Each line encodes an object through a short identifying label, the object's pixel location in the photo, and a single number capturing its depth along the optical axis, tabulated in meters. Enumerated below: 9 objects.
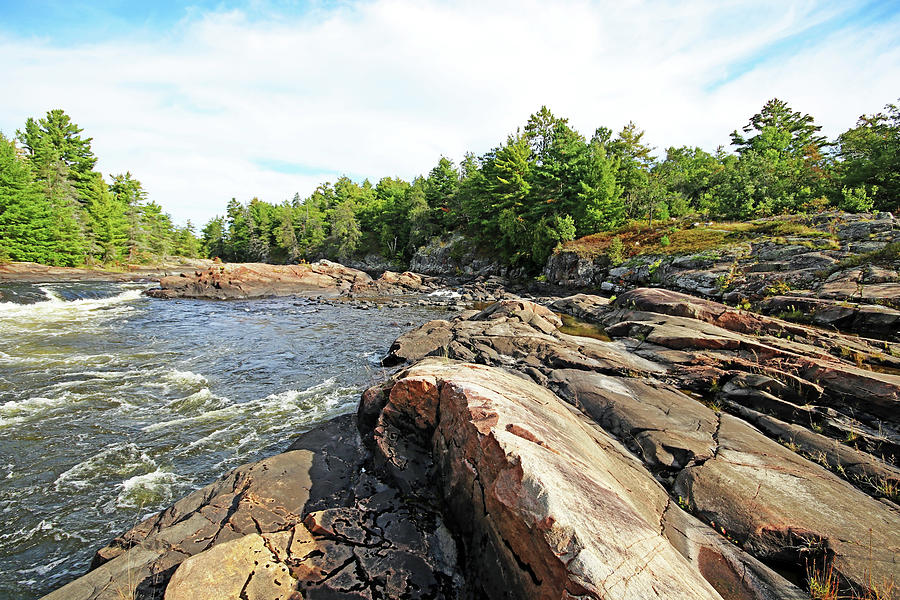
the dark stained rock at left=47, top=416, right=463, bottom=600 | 3.47
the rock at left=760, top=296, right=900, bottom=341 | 10.55
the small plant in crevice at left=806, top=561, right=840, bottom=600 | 3.31
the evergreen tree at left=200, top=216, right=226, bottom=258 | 92.94
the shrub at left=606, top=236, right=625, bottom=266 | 28.09
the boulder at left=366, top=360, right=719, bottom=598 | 2.68
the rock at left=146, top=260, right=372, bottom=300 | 30.23
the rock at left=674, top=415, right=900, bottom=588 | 3.76
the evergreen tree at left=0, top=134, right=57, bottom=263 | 32.72
